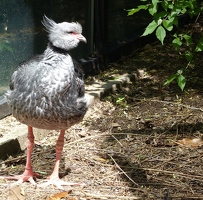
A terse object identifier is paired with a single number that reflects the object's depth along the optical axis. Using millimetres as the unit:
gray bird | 3691
